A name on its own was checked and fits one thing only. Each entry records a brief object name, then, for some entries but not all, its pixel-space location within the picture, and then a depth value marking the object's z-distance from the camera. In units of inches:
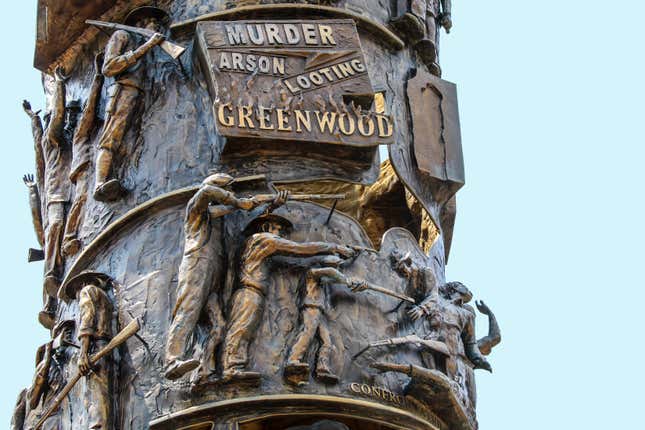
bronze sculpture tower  687.1
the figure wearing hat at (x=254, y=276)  677.3
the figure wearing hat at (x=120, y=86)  759.1
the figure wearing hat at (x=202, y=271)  680.4
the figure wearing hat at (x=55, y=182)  792.3
